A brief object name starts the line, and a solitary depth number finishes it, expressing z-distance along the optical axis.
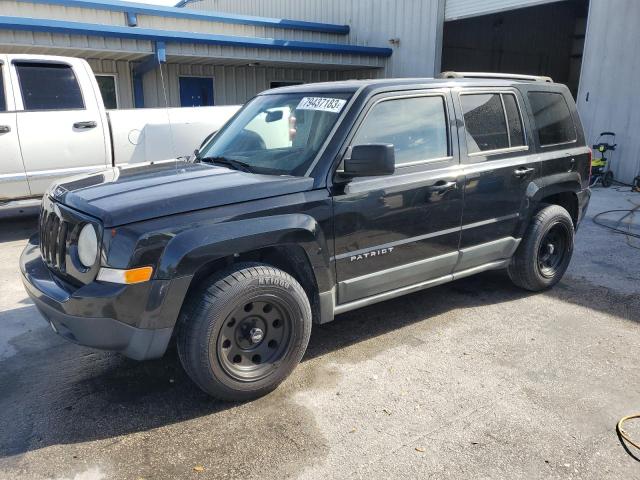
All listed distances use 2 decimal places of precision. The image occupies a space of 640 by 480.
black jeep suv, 2.87
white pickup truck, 6.74
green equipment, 11.21
